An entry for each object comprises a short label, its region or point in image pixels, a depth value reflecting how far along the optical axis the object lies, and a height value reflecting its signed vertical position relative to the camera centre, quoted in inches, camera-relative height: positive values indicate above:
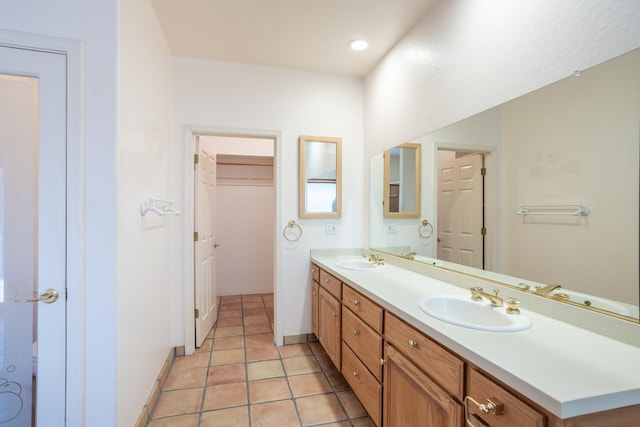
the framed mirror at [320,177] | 106.7 +13.5
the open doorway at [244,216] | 158.6 -1.8
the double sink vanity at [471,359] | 27.7 -17.2
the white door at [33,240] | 50.3 -4.9
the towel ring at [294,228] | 106.0 -5.6
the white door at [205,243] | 103.7 -11.7
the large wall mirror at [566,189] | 37.6 +4.0
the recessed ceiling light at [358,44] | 89.4 +53.0
